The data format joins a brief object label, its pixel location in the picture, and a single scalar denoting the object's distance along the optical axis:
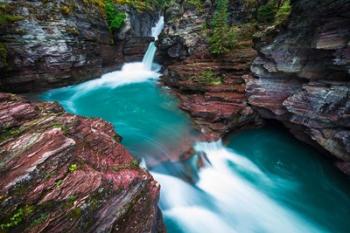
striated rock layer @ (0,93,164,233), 3.92
